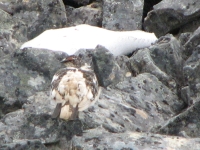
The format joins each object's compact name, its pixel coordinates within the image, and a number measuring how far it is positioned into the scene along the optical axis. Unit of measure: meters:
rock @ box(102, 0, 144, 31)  15.22
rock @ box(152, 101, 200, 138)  10.01
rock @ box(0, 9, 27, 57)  13.97
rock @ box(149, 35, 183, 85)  12.73
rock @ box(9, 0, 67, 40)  15.18
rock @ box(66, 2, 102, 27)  15.59
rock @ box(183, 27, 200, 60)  13.03
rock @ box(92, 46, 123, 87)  11.95
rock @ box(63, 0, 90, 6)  16.53
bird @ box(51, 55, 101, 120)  9.89
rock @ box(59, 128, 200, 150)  8.69
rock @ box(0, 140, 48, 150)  8.97
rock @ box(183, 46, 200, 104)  11.59
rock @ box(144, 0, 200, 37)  14.51
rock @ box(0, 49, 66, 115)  11.64
